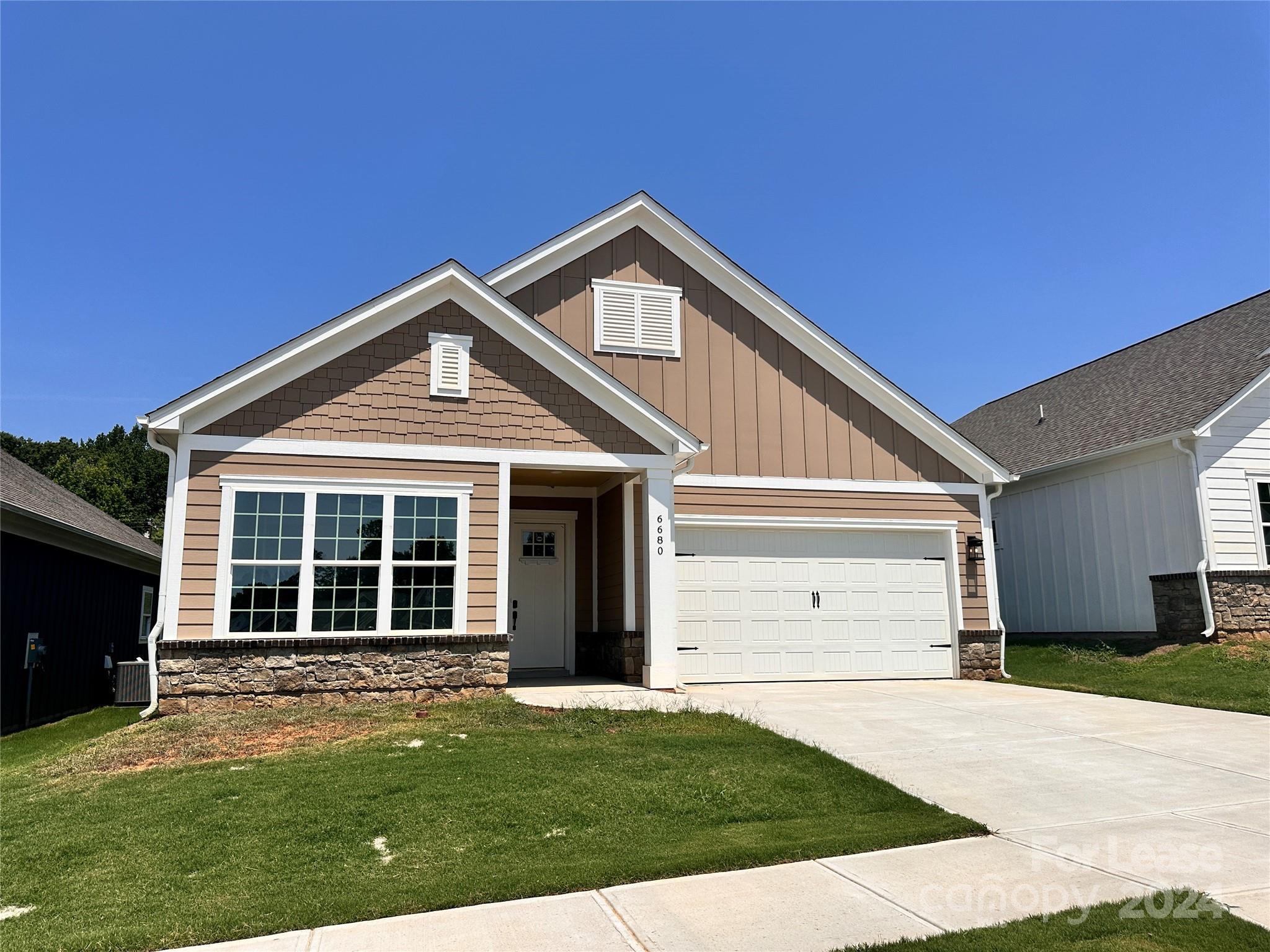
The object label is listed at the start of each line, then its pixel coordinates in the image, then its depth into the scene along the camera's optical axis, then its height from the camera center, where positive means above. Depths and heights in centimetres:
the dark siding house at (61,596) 1141 +18
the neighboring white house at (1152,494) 1433 +188
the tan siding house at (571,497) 981 +142
